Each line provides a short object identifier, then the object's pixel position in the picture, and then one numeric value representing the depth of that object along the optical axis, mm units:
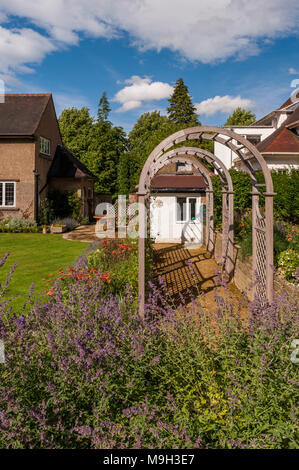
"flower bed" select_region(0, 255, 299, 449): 2385
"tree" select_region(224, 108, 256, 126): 50969
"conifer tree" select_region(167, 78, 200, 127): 48844
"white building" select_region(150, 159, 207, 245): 15961
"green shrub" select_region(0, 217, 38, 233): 20248
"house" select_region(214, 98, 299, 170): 19750
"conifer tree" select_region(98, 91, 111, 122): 47188
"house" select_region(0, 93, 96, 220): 21625
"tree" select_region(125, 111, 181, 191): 55781
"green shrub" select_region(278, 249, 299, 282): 6598
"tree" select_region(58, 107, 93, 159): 47188
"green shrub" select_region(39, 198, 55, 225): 21797
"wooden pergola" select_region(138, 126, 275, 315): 5660
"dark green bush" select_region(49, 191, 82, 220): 23641
